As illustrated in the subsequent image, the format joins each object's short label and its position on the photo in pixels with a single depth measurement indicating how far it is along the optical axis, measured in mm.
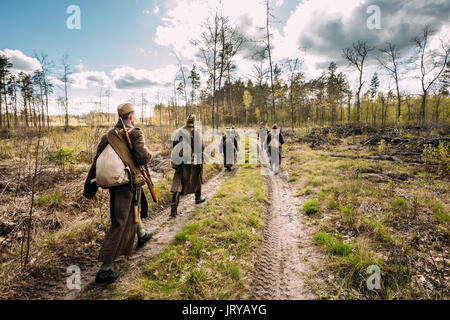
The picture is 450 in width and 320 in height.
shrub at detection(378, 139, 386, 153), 10941
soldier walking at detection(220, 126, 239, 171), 9312
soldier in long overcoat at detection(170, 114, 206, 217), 4750
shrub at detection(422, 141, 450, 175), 5766
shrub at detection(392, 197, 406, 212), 4296
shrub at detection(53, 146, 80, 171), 5848
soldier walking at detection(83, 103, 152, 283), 2496
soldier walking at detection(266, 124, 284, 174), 8664
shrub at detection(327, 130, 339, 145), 15797
